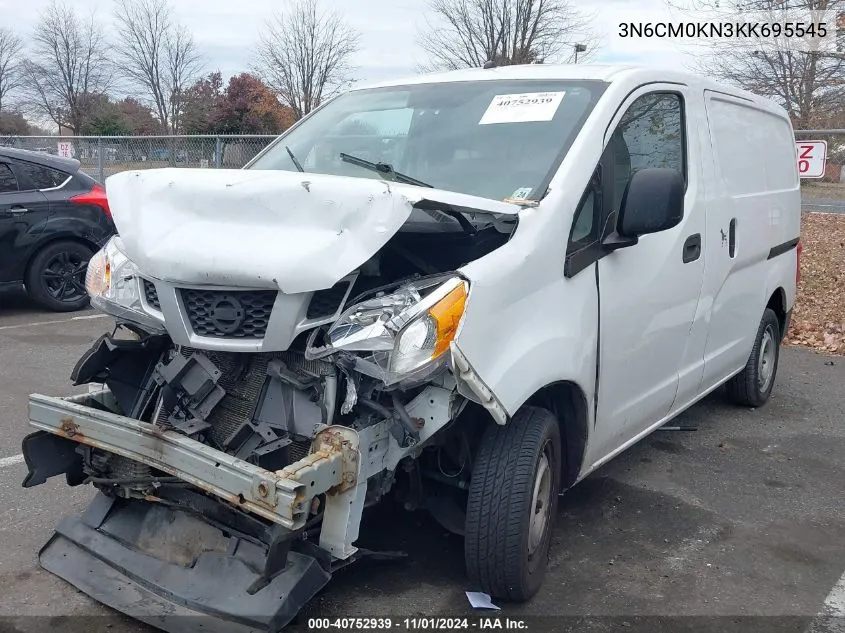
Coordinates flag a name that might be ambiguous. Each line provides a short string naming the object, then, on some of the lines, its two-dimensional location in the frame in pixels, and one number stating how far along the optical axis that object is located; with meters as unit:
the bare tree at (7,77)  42.09
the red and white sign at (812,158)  10.58
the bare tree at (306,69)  32.97
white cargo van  2.71
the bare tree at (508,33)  25.14
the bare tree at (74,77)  39.91
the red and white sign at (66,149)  16.52
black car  8.33
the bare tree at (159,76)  37.94
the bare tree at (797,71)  13.14
